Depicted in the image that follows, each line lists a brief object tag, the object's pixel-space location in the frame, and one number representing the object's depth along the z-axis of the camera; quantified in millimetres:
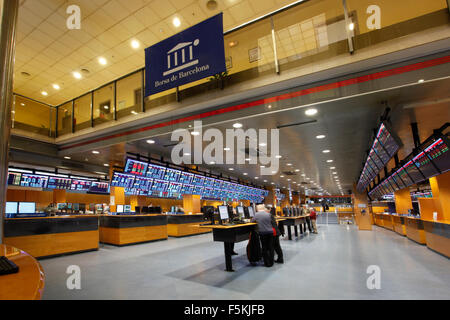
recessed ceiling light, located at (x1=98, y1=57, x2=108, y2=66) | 7629
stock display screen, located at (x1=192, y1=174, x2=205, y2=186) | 12006
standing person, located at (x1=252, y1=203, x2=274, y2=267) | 5246
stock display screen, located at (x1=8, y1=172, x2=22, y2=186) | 9641
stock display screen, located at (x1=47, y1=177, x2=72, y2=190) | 10914
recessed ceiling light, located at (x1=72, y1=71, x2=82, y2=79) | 8262
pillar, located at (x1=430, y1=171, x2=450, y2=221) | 6934
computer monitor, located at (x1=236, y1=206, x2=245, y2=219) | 6867
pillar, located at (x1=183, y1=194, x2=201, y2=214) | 13109
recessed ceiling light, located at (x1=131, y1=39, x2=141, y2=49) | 6957
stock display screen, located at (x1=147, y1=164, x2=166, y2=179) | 9359
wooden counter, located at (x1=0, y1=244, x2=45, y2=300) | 834
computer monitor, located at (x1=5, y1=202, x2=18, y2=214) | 5782
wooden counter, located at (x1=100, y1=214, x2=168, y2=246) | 8156
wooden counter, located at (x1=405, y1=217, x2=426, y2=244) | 8164
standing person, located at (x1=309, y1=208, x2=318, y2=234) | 12598
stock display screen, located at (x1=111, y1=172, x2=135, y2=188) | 9039
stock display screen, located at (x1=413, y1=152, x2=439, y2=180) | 5846
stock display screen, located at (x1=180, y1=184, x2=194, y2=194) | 11889
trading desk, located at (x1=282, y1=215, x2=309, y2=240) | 9366
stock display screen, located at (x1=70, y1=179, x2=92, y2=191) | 12141
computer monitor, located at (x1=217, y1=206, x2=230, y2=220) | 6033
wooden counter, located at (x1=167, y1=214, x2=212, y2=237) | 10844
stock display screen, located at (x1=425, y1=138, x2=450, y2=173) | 5021
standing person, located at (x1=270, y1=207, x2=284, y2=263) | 5582
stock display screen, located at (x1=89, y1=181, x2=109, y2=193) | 13634
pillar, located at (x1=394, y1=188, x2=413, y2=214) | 12227
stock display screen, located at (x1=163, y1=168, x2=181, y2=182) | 10202
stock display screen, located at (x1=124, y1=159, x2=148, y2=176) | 8531
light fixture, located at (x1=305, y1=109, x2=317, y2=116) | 5220
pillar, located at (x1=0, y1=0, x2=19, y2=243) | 2588
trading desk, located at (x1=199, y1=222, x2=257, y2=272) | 4961
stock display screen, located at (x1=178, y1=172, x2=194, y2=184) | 11170
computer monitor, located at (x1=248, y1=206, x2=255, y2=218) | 7738
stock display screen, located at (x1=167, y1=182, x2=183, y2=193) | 11012
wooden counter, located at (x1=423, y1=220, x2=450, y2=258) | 5887
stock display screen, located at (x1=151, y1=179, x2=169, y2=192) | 10295
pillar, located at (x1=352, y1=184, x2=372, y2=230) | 14255
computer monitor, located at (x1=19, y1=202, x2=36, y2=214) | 6102
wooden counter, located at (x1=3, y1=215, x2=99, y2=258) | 5871
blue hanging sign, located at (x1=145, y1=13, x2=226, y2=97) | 4160
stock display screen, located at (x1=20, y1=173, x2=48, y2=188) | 9914
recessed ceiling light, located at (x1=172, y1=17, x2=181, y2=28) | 6270
